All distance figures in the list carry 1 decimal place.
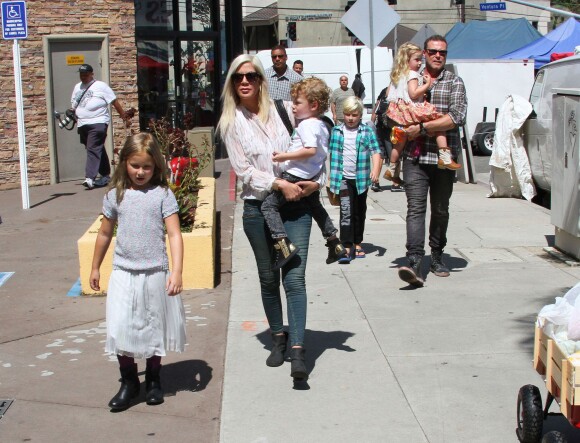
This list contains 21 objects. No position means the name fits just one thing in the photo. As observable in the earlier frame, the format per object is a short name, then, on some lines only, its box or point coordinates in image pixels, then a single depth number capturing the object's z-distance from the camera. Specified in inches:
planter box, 288.4
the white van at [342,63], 926.4
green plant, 315.3
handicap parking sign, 454.6
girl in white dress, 189.9
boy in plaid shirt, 326.3
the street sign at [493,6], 1064.8
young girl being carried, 282.5
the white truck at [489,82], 881.5
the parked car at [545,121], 469.7
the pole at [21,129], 460.8
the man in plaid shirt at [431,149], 285.0
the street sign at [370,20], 551.2
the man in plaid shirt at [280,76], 339.6
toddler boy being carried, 204.7
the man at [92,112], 517.3
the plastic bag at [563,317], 151.0
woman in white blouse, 206.2
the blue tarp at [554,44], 1039.6
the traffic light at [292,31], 1556.3
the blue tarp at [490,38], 1142.3
